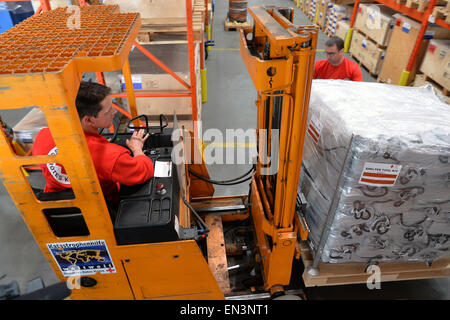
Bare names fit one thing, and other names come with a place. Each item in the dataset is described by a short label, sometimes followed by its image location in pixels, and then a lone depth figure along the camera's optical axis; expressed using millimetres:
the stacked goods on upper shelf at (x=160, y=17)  3824
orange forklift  1492
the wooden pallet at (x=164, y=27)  3986
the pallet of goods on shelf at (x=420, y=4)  5566
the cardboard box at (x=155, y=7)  3807
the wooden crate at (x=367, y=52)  7455
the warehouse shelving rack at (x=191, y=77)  3897
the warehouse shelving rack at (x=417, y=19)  5453
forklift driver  1894
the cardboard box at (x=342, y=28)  9192
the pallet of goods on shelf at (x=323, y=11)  10648
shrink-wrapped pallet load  1961
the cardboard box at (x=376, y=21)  6980
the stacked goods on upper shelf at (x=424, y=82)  5737
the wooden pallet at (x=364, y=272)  2531
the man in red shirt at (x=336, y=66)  3887
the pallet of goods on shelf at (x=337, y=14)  9633
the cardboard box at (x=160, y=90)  4352
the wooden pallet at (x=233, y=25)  11353
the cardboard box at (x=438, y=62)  5289
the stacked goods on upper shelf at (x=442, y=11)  5113
